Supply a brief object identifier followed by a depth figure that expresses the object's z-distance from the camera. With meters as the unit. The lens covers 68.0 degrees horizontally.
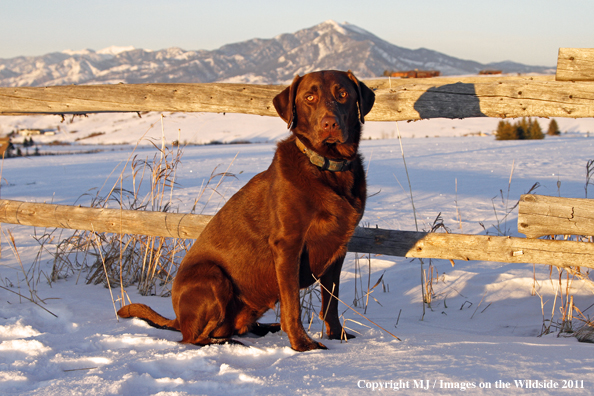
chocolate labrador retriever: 2.44
